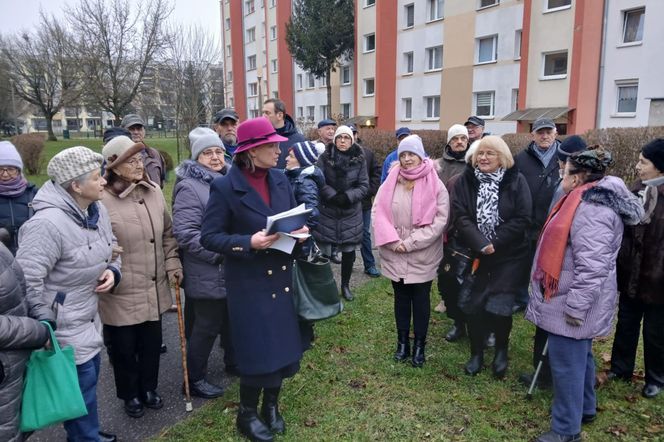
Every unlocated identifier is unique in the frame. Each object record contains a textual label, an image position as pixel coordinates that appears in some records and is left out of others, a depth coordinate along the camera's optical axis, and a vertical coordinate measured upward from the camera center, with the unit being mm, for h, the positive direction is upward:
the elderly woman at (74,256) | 2584 -649
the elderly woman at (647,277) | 3465 -1085
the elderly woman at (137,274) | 3297 -983
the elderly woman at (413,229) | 4082 -812
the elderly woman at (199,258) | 3537 -902
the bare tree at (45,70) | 31297 +5187
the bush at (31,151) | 16375 -381
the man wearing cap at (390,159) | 6922 -348
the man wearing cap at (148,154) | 5844 -191
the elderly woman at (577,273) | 2865 -871
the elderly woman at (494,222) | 3768 -709
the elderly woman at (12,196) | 3660 -432
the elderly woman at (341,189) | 5559 -621
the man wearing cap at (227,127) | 5047 +109
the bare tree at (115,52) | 22156 +4155
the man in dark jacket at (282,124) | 4973 +130
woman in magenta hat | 2854 -763
